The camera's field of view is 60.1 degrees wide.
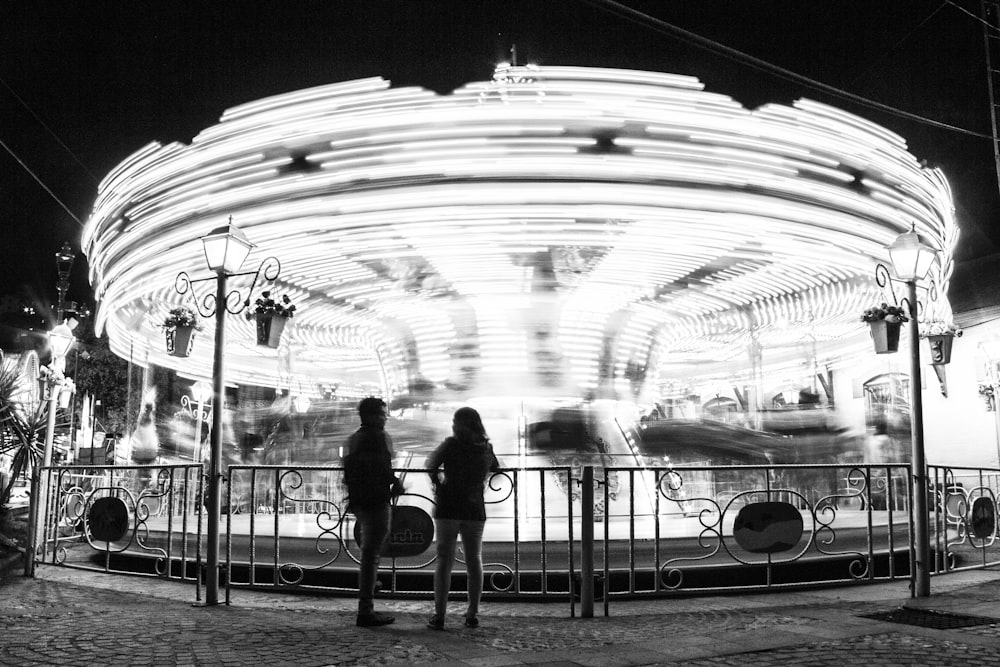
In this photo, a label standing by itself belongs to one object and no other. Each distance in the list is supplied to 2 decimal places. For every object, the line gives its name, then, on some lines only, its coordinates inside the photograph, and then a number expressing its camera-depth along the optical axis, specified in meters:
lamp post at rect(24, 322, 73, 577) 8.56
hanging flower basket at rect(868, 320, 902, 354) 9.36
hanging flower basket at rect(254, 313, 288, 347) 9.81
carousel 8.03
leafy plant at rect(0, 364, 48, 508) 15.03
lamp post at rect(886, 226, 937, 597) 7.33
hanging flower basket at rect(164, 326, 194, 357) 11.12
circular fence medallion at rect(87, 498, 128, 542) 8.56
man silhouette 5.99
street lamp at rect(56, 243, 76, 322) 18.34
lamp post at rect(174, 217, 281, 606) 7.03
